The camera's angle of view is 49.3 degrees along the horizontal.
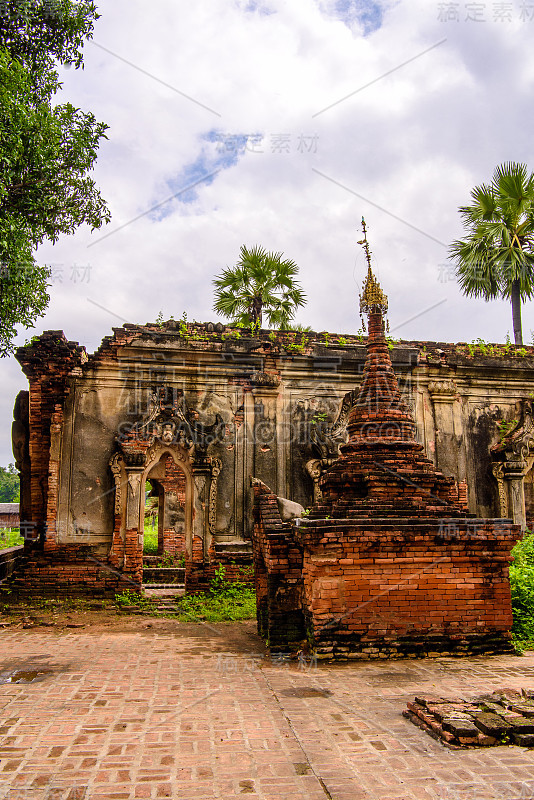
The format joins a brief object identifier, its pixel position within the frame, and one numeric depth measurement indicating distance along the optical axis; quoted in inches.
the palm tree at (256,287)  660.8
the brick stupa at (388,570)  251.3
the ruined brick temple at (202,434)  455.8
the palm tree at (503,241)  668.1
